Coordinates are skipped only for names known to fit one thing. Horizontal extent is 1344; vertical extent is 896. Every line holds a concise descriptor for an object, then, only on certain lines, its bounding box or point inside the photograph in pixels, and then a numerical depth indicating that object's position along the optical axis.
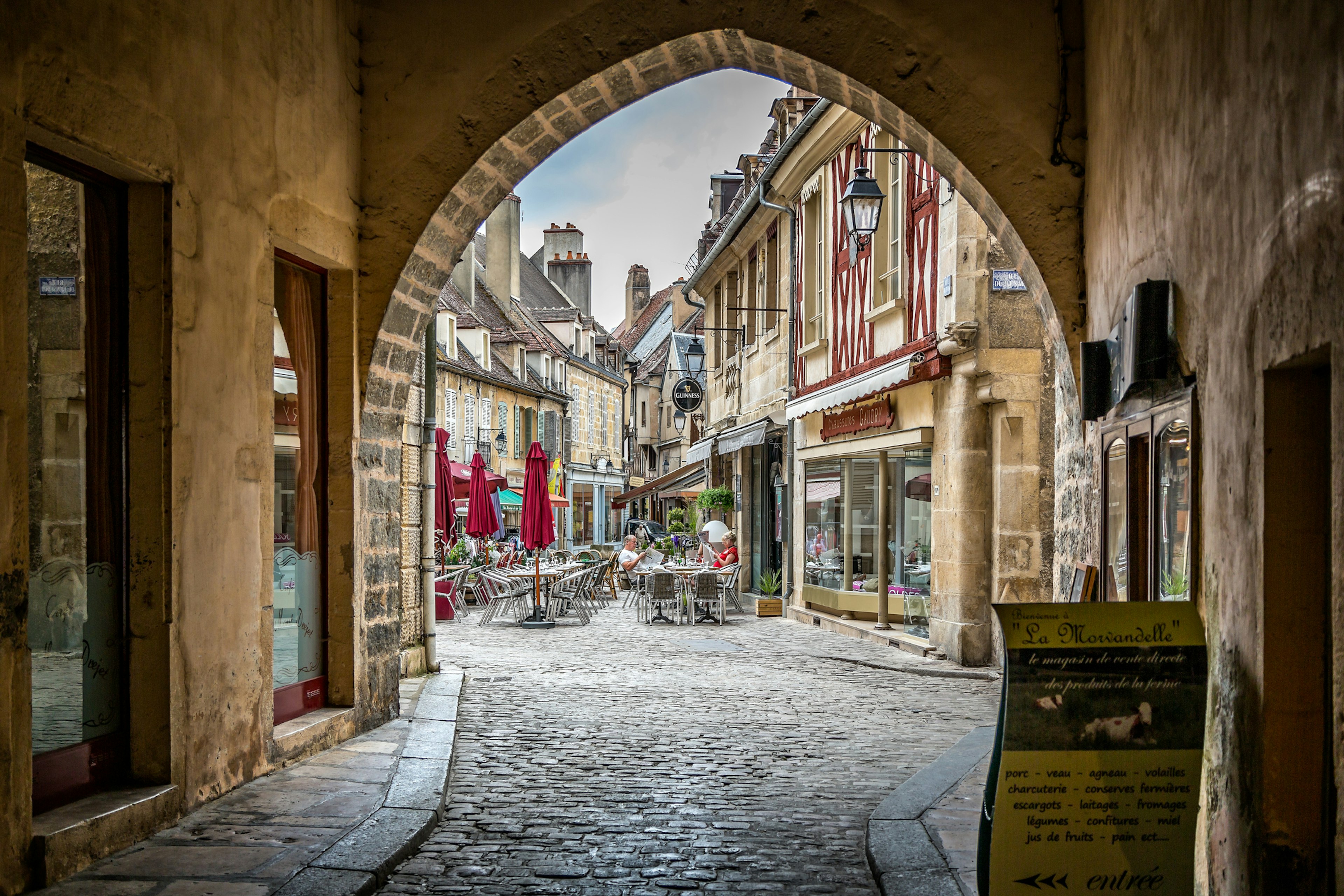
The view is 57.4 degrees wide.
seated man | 16.94
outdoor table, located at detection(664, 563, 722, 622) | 14.37
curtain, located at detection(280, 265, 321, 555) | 6.05
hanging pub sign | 21.34
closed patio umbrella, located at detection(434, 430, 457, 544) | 14.91
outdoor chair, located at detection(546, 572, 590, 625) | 14.72
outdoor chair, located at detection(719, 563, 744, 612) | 14.80
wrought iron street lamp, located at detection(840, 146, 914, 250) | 10.25
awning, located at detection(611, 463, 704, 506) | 27.08
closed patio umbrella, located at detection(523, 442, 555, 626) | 14.91
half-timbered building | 9.46
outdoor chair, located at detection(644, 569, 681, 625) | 13.99
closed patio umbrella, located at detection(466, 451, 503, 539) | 16.73
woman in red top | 15.87
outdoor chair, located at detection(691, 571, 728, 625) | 14.06
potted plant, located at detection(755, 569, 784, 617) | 15.66
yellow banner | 2.86
